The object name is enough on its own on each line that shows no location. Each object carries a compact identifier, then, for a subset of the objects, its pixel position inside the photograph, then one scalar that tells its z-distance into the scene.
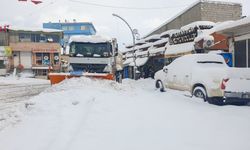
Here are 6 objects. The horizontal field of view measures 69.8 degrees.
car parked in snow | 5.92
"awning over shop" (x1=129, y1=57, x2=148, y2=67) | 21.14
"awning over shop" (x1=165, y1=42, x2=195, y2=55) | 14.01
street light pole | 17.58
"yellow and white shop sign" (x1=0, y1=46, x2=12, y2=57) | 26.72
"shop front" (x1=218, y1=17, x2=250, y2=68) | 8.76
